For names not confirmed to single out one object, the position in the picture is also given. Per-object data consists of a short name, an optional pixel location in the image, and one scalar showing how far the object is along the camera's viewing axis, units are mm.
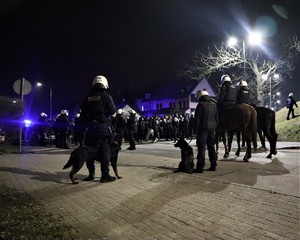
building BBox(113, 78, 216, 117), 64562
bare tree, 26500
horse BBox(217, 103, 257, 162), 9469
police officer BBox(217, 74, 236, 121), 9773
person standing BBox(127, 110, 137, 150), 15172
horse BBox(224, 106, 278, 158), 10414
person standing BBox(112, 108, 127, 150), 14273
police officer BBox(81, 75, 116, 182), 6711
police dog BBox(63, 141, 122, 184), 6414
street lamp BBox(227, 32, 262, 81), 21367
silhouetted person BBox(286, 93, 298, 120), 20906
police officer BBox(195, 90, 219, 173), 7766
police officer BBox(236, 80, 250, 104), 9867
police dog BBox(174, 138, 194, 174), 7566
